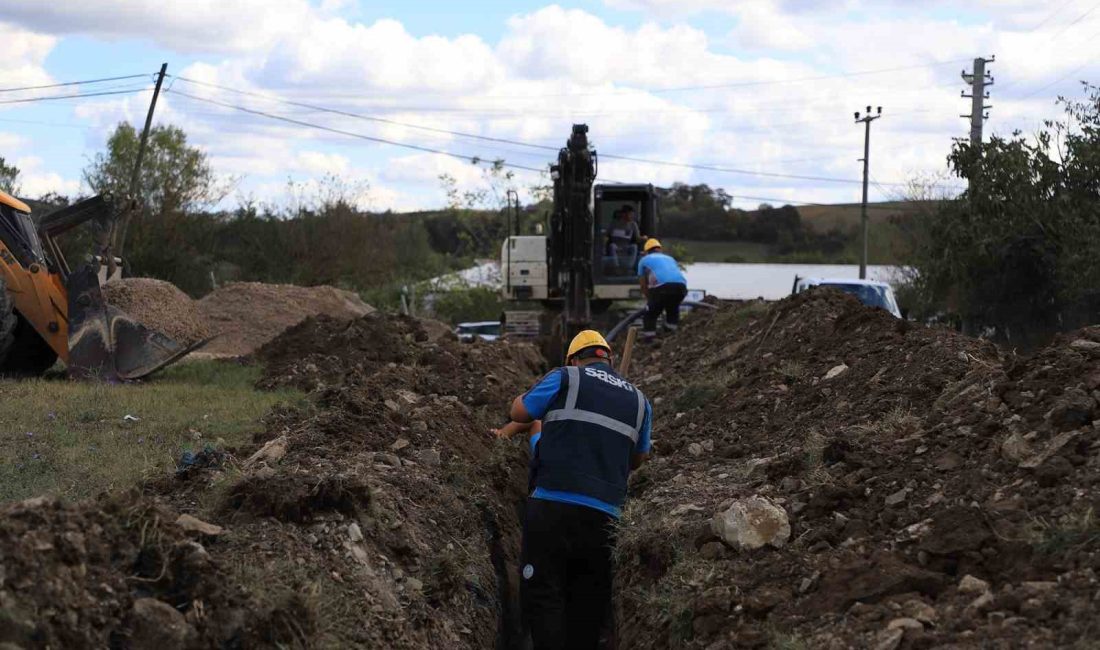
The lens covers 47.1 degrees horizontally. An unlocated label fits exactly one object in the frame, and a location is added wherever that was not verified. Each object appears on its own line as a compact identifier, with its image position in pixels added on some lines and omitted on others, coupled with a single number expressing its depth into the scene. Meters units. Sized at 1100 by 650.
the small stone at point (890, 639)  5.06
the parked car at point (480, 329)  27.71
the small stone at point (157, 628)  4.75
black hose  17.72
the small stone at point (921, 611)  5.19
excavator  19.67
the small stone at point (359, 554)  6.56
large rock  6.81
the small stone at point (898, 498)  6.56
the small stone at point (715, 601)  6.31
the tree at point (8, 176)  33.87
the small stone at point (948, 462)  6.73
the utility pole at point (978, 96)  38.34
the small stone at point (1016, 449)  6.32
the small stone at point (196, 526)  5.79
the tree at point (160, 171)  40.38
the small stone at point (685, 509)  8.12
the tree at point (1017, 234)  25.56
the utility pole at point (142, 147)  32.03
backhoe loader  15.09
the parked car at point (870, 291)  22.56
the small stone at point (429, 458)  9.59
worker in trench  7.28
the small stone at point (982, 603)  5.11
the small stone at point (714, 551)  7.02
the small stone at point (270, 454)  8.32
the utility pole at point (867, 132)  58.03
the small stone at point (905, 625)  5.14
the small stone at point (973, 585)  5.31
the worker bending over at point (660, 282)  17.95
